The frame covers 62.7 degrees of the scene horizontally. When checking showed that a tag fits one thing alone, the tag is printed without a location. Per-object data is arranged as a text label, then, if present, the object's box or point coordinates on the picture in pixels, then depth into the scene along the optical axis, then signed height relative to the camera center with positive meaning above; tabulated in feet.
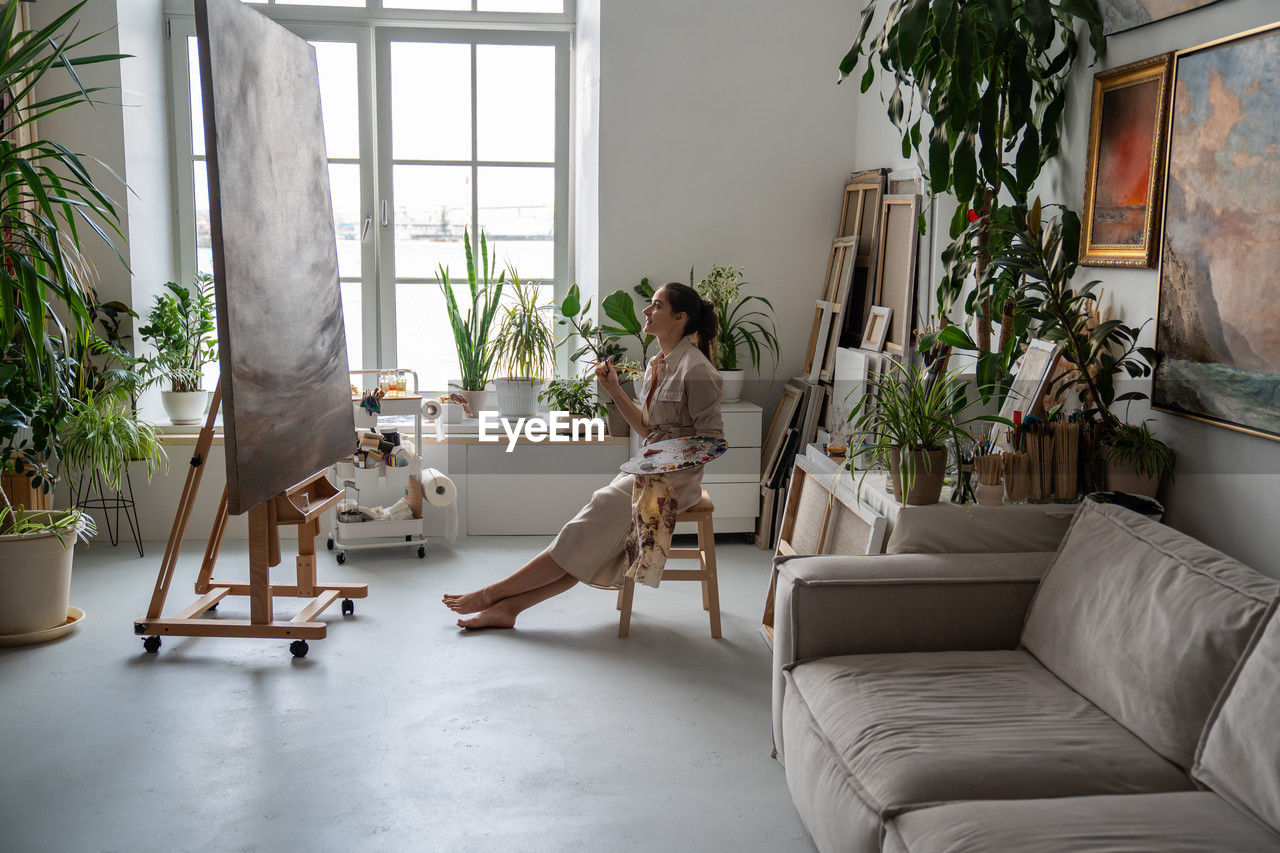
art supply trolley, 15.30 -2.91
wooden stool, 12.21 -3.16
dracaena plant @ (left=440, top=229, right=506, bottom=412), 17.52 -0.62
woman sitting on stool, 11.83 -1.48
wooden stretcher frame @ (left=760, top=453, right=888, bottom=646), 9.68 -2.13
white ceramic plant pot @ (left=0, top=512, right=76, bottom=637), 11.52 -3.25
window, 17.48 +2.39
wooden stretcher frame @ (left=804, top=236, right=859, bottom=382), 15.78 -0.10
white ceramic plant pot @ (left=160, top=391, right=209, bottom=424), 16.76 -1.84
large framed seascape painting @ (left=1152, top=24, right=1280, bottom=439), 7.73 +0.54
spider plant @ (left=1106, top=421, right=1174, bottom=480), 8.82 -1.21
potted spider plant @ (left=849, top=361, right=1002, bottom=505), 9.28 -1.15
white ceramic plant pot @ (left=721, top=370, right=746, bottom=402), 16.46 -1.32
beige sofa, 5.82 -2.73
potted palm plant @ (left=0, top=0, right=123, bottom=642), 9.83 -0.97
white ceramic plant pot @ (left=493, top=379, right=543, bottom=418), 17.44 -1.67
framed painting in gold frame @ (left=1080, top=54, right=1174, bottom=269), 8.95 +1.27
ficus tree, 9.23 +2.13
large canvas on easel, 9.77 +0.35
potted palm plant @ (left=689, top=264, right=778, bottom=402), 16.46 -0.40
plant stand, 15.79 -3.26
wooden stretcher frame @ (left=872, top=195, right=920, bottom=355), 13.83 +0.52
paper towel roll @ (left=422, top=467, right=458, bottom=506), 15.03 -2.77
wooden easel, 11.46 -3.12
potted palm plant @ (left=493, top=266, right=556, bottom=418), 17.43 -0.97
